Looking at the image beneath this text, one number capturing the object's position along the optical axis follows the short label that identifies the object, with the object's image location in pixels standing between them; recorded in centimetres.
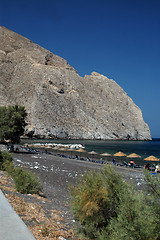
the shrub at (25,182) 852
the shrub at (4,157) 1415
